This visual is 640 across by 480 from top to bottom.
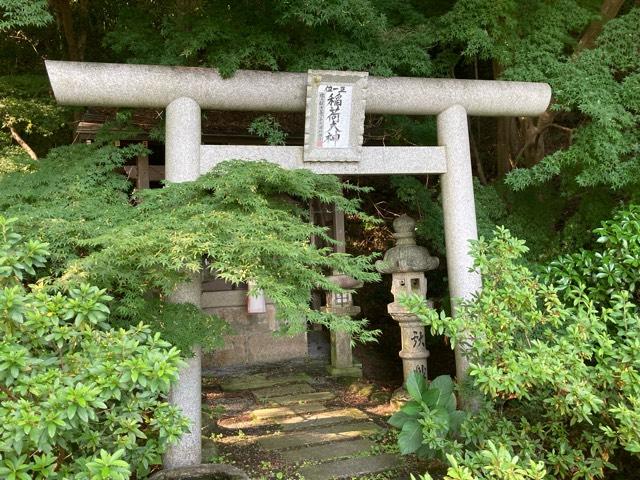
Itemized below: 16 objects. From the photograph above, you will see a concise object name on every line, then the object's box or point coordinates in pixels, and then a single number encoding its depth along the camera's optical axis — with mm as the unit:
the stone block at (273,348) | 8938
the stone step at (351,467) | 4422
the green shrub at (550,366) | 3086
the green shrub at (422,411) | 4137
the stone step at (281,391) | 6984
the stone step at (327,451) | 4789
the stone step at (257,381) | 7490
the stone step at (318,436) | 5168
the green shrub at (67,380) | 2281
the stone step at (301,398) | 6656
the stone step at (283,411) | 6070
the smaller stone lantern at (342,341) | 7852
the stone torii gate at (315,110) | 4219
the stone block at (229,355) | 8609
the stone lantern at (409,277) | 6223
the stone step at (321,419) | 5707
